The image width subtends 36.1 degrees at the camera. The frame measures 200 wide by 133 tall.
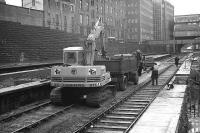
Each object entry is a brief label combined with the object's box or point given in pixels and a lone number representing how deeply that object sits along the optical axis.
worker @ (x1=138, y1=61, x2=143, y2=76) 29.66
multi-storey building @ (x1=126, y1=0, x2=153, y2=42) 119.56
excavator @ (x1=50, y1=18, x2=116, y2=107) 15.55
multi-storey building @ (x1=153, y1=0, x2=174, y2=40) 153.62
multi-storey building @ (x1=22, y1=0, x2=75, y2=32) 57.28
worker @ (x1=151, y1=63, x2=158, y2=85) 24.55
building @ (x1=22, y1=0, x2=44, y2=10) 47.75
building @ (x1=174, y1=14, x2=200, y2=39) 130.00
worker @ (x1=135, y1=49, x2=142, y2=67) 27.45
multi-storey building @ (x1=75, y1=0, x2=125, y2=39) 70.99
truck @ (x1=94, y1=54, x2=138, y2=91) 20.58
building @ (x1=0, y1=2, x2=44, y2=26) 34.94
